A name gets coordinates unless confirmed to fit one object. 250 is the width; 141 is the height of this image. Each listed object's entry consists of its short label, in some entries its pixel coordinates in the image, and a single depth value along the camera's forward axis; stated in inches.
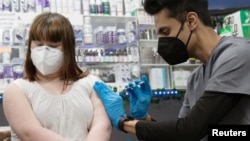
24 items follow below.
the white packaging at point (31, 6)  120.9
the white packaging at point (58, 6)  123.0
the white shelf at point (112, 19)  129.0
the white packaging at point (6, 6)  118.9
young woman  58.2
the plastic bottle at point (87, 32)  123.6
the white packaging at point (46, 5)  122.1
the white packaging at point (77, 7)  125.0
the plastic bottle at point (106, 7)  129.3
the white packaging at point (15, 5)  119.5
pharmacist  53.1
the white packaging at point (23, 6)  120.2
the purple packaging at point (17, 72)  114.3
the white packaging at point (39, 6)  121.6
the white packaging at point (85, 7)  126.5
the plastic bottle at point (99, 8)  128.7
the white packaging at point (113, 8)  130.5
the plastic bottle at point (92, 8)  127.6
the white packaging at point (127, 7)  132.6
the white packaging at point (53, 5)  122.5
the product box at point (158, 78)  129.7
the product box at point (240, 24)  111.3
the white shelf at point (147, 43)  132.8
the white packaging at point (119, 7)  131.1
